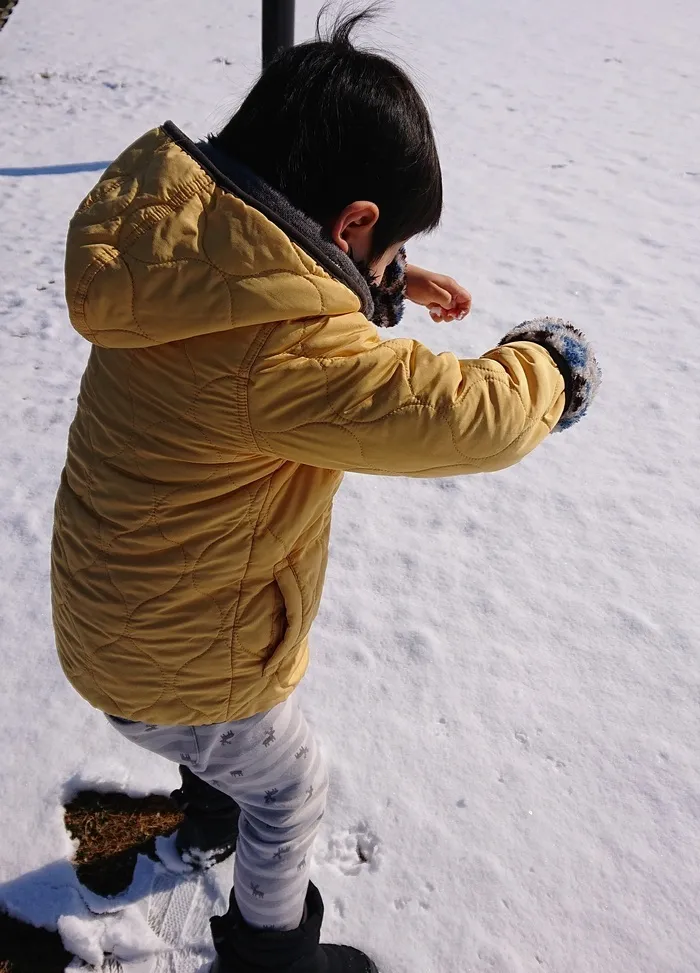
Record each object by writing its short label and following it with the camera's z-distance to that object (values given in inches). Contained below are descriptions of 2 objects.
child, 40.4
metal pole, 149.1
